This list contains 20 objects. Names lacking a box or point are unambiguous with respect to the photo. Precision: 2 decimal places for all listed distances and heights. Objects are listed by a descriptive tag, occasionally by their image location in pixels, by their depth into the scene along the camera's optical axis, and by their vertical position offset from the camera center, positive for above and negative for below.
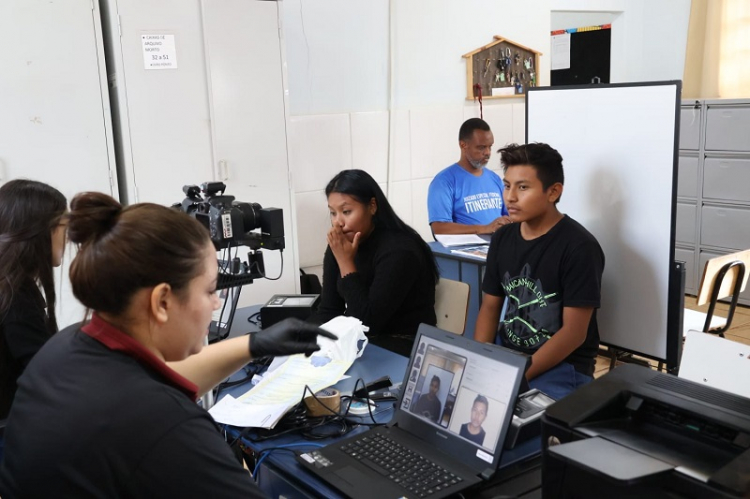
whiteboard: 2.37 -0.29
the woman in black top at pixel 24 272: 1.95 -0.41
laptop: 1.40 -0.67
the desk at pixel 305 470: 1.44 -0.74
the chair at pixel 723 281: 2.98 -0.76
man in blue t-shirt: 4.16 -0.47
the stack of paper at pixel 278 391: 1.71 -0.71
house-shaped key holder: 4.97 +0.27
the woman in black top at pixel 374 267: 2.42 -0.54
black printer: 1.04 -0.54
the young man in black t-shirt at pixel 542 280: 2.22 -0.56
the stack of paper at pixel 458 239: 3.71 -0.68
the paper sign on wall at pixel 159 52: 3.40 +0.32
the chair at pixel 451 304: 2.52 -0.69
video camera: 1.98 -0.29
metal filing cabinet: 4.74 -0.55
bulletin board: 5.79 +0.41
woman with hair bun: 1.03 -0.40
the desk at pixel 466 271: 3.48 -0.80
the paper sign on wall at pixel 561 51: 5.74 +0.44
